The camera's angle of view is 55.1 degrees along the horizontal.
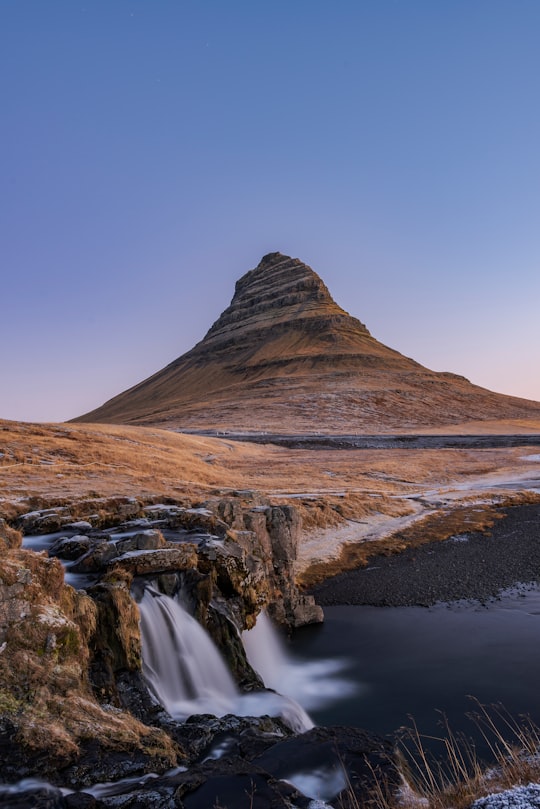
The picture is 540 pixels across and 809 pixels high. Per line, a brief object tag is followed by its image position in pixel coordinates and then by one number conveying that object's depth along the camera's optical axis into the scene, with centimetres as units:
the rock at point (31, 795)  629
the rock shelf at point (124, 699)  711
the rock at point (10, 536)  1162
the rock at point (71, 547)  1379
